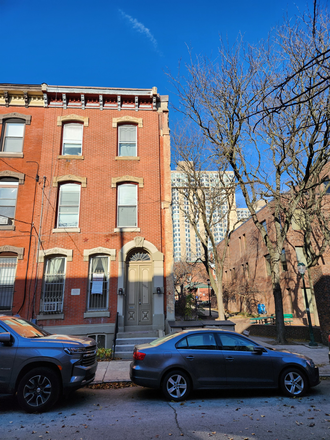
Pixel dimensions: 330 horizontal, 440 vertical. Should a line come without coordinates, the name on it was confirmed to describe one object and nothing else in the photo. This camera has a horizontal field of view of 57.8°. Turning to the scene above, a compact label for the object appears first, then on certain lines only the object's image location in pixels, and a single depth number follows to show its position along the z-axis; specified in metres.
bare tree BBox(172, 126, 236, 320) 16.86
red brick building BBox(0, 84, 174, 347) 12.34
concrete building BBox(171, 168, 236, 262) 101.19
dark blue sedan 6.21
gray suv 5.62
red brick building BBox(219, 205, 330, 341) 14.19
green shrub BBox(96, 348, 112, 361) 10.56
